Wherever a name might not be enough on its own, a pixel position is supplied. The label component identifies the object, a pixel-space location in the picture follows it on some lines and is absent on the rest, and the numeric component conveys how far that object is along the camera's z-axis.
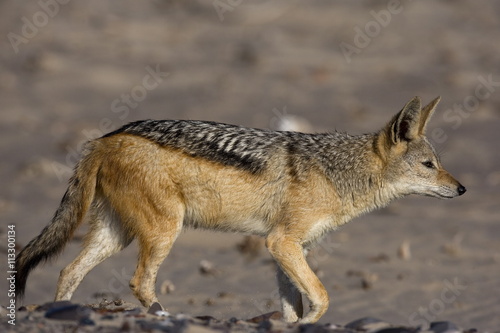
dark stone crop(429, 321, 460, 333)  14.32
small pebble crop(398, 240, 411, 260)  26.00
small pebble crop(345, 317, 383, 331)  14.74
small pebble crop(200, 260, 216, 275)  24.23
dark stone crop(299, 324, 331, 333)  13.55
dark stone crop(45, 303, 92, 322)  13.64
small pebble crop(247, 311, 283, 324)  15.01
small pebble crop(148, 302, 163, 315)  15.23
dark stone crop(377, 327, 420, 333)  13.89
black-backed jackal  16.50
